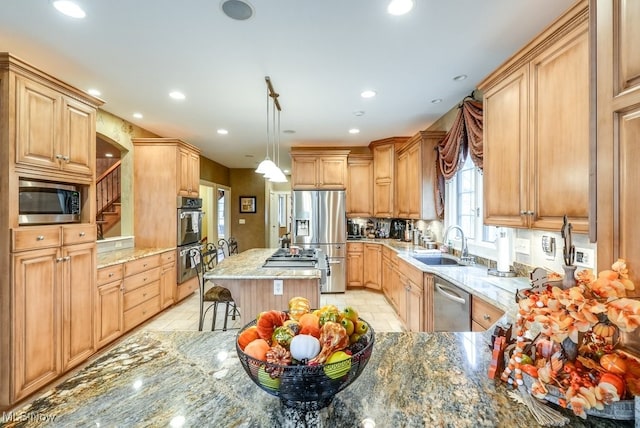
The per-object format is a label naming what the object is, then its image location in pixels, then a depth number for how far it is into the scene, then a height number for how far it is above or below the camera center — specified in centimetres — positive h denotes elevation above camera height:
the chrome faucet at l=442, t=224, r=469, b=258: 299 -36
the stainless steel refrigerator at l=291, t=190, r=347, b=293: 516 -21
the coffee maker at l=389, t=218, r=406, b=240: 535 -27
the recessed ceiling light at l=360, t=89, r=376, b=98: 317 +135
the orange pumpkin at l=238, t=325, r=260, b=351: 77 -33
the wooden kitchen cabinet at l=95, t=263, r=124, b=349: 287 -94
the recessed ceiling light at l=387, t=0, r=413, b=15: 180 +132
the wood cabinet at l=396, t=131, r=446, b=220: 400 +57
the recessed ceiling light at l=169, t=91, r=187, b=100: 321 +134
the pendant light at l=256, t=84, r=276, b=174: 314 +51
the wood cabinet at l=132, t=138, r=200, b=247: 432 +35
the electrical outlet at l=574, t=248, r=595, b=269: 167 -25
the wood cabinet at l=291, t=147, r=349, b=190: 525 +82
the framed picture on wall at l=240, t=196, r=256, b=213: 848 +30
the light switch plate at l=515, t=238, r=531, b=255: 222 -25
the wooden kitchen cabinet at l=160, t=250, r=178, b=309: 405 -93
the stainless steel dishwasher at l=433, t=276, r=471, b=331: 208 -73
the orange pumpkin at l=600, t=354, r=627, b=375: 72 -38
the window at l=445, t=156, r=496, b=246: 313 +12
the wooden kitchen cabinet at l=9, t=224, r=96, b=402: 208 -71
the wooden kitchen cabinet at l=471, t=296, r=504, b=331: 175 -64
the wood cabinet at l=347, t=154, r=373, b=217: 555 +56
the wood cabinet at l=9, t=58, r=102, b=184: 212 +72
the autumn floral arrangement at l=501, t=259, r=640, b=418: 70 -36
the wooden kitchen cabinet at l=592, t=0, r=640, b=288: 77 +23
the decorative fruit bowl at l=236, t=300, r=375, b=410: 66 -37
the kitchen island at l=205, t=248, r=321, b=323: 249 -66
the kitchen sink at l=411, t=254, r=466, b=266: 342 -54
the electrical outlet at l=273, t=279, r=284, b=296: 249 -63
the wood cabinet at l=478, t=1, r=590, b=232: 149 +50
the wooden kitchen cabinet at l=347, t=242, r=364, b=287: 529 -85
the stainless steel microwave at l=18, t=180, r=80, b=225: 224 +10
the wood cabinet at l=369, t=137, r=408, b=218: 513 +72
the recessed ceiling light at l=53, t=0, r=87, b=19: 183 +134
